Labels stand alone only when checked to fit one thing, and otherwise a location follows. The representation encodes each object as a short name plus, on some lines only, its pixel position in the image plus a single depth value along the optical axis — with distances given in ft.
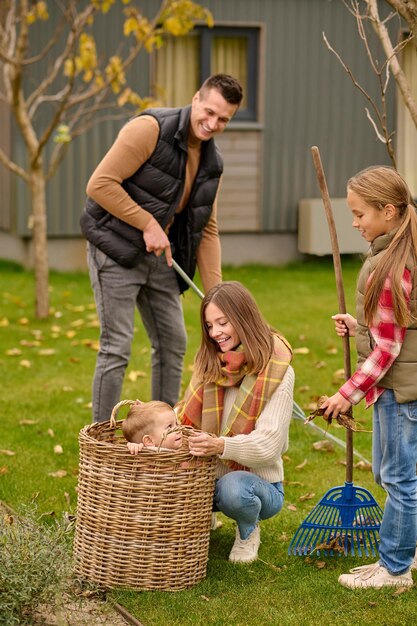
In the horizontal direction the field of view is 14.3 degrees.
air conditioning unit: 66.25
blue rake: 21.87
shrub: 17.28
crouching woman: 20.82
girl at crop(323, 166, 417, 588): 19.09
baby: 20.51
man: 24.57
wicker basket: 19.60
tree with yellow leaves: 43.87
